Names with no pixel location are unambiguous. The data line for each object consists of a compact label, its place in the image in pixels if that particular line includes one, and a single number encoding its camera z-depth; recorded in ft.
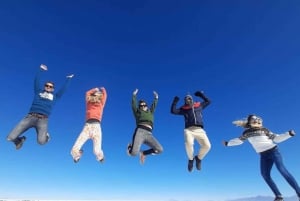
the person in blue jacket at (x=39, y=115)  22.17
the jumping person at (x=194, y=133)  22.96
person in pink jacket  22.07
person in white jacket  19.18
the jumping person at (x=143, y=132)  22.72
